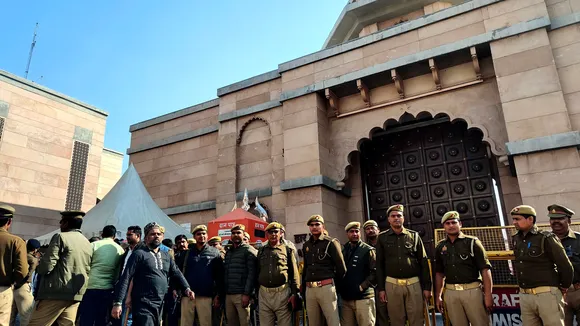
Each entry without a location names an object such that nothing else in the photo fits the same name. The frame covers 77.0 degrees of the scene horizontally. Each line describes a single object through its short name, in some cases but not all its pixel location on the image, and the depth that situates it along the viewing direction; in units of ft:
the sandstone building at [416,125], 29.48
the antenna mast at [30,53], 75.81
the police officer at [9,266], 14.30
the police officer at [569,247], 15.20
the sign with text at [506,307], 19.38
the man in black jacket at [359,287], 17.13
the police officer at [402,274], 16.43
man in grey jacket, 14.70
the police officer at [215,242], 23.91
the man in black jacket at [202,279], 19.70
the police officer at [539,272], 13.98
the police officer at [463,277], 15.19
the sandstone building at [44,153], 51.01
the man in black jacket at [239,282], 19.04
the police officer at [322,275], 17.22
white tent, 30.12
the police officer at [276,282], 18.16
